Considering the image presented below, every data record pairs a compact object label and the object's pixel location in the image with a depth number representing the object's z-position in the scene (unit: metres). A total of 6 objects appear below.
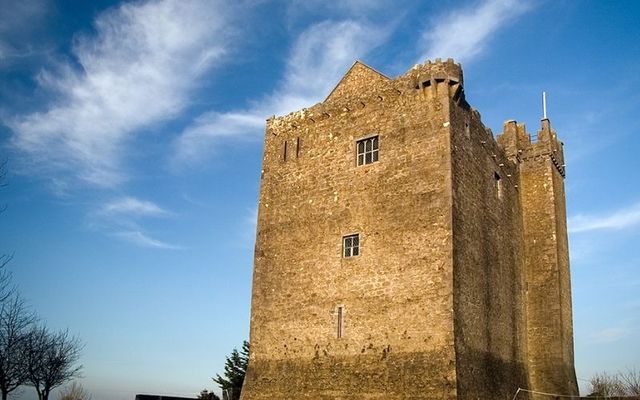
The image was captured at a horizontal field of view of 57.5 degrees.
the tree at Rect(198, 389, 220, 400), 30.40
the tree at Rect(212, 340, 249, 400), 41.12
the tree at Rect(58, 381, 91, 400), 33.97
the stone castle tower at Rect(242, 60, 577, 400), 18.22
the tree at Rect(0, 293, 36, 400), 28.56
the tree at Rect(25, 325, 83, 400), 32.97
